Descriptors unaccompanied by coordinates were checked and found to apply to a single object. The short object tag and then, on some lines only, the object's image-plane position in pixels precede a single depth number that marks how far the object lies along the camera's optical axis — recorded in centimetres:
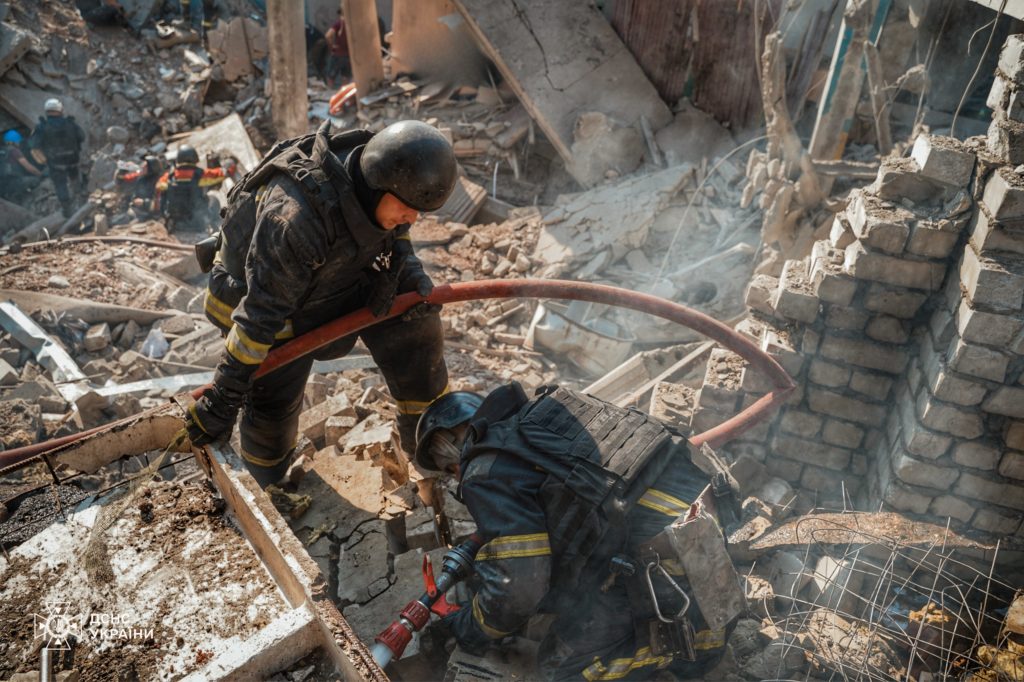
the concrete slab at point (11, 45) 1068
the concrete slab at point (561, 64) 859
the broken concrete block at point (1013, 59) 278
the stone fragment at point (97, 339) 612
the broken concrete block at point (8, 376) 539
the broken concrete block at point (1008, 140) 283
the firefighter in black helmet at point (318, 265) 308
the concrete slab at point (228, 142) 991
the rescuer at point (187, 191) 862
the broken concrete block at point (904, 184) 317
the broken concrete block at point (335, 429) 468
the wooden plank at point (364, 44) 969
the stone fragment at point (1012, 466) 306
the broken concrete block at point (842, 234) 346
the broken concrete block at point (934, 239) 304
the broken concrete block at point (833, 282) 334
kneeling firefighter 270
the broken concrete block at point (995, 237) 279
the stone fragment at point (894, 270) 319
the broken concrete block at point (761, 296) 373
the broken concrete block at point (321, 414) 471
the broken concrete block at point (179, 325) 636
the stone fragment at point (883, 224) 312
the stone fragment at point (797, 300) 347
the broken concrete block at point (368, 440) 434
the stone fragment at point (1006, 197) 270
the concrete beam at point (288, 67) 782
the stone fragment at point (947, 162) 299
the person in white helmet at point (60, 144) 927
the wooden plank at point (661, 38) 849
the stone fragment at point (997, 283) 277
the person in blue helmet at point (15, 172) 969
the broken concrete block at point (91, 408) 493
